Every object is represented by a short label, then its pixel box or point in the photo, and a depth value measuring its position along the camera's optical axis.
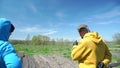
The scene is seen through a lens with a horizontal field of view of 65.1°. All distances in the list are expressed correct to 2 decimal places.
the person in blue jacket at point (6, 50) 0.82
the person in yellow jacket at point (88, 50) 1.45
